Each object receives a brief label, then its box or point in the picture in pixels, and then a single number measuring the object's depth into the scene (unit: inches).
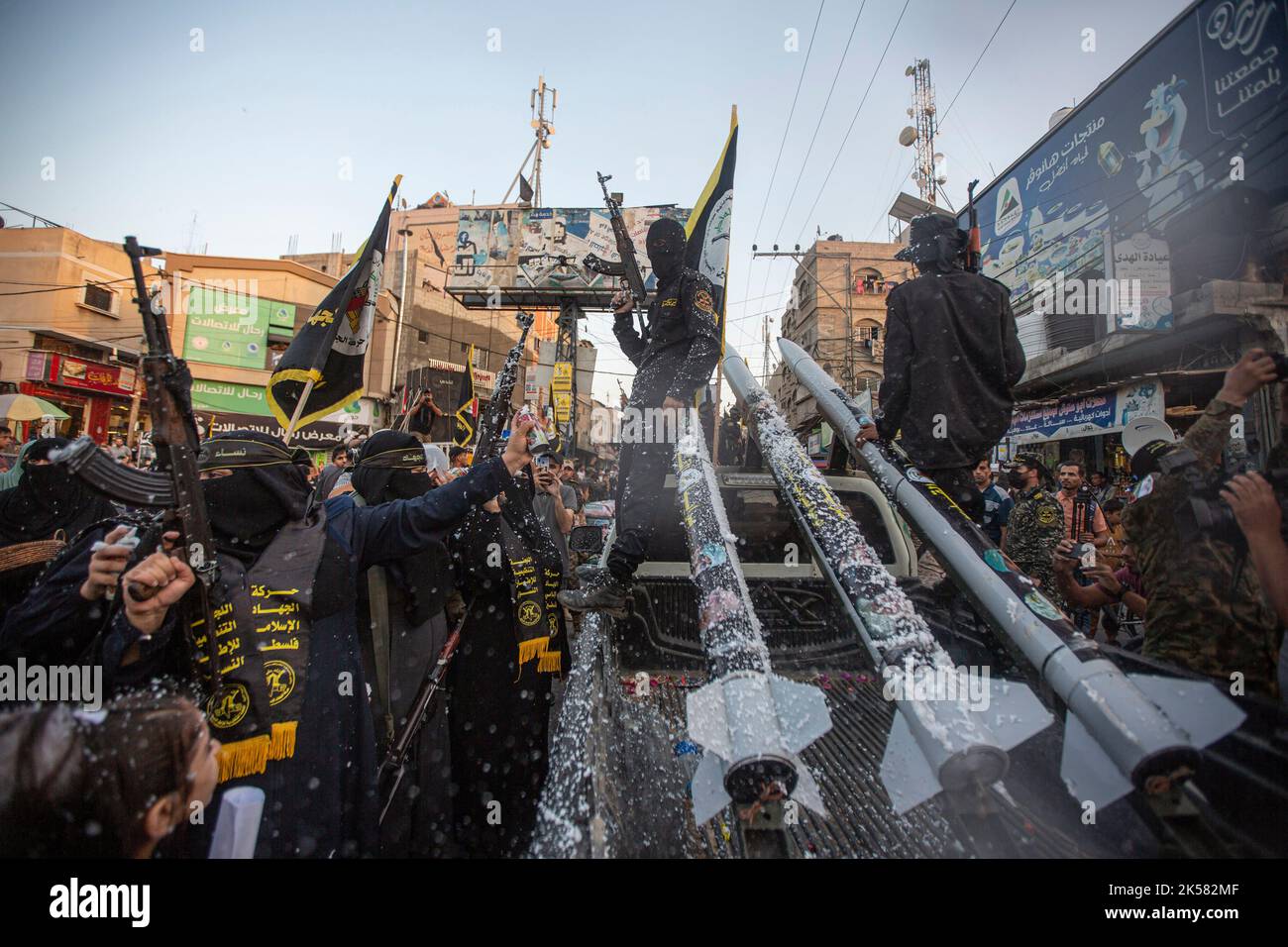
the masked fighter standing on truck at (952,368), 115.1
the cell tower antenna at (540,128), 1036.3
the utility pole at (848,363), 1186.4
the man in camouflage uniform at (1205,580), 59.7
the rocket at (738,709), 56.1
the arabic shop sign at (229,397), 783.1
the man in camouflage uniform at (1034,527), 152.1
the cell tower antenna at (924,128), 1146.3
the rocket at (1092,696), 54.6
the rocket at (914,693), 59.4
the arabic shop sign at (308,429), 768.3
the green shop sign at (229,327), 817.5
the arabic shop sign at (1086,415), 238.1
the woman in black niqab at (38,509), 115.4
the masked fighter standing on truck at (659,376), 117.0
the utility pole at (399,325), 967.0
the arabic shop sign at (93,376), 634.2
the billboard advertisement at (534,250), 730.8
